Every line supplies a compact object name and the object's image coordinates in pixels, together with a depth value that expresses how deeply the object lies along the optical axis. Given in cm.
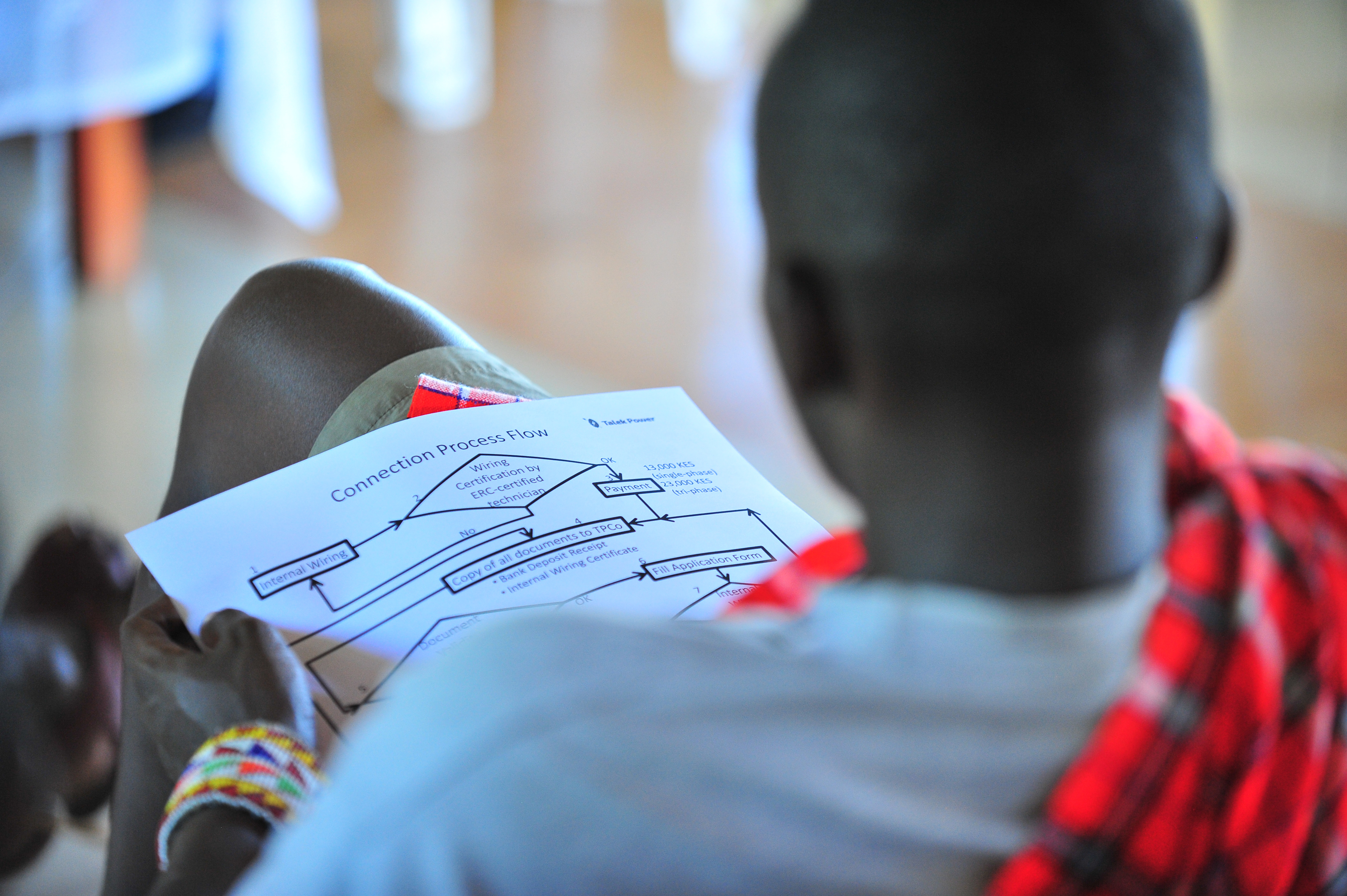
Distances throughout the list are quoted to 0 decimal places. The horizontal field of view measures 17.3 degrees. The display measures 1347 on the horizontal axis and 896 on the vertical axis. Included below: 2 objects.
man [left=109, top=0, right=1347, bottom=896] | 147
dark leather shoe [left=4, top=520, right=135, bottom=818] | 218
